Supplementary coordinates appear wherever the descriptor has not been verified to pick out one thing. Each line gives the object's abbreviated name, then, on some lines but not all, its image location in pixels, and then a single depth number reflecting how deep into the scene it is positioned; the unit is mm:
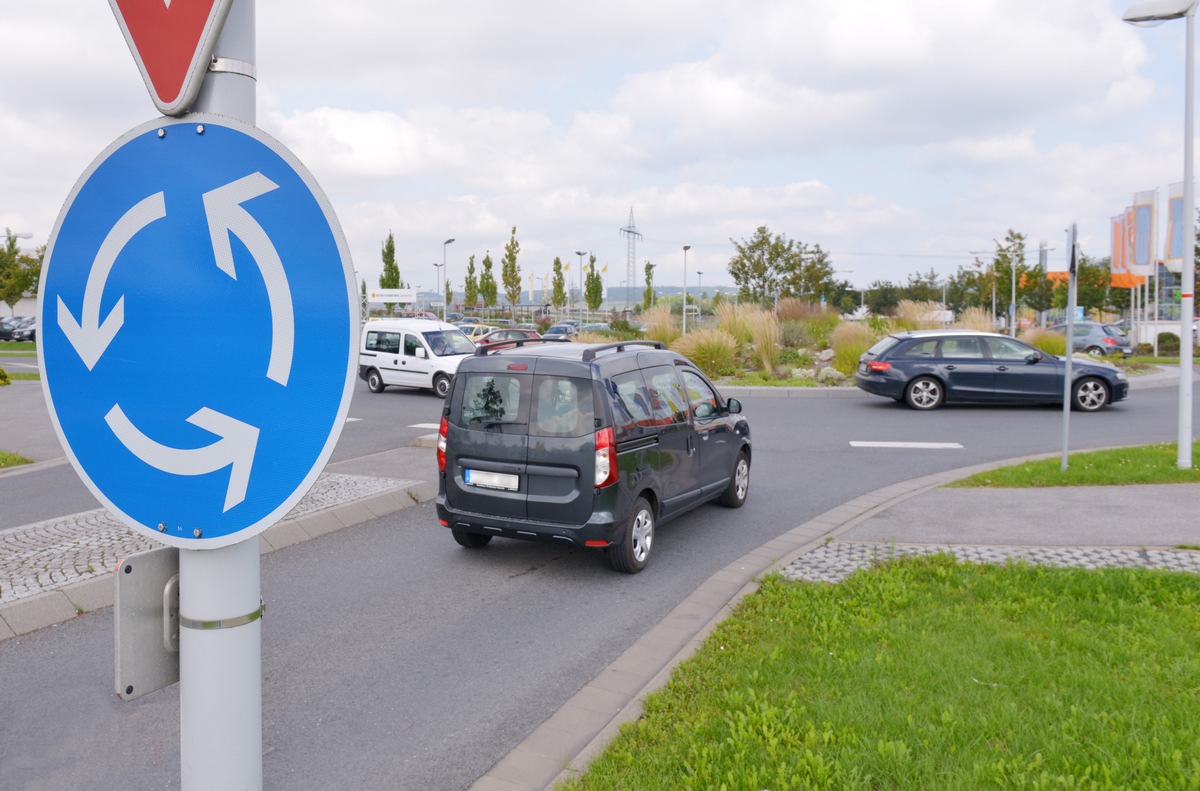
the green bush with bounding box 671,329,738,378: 24703
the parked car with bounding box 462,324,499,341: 45219
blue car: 18219
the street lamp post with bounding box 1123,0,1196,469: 10242
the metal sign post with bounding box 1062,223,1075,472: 10125
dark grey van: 7109
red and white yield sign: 1634
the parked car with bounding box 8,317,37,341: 57125
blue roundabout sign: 1668
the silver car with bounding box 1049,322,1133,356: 34156
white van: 23281
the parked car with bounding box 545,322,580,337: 49056
